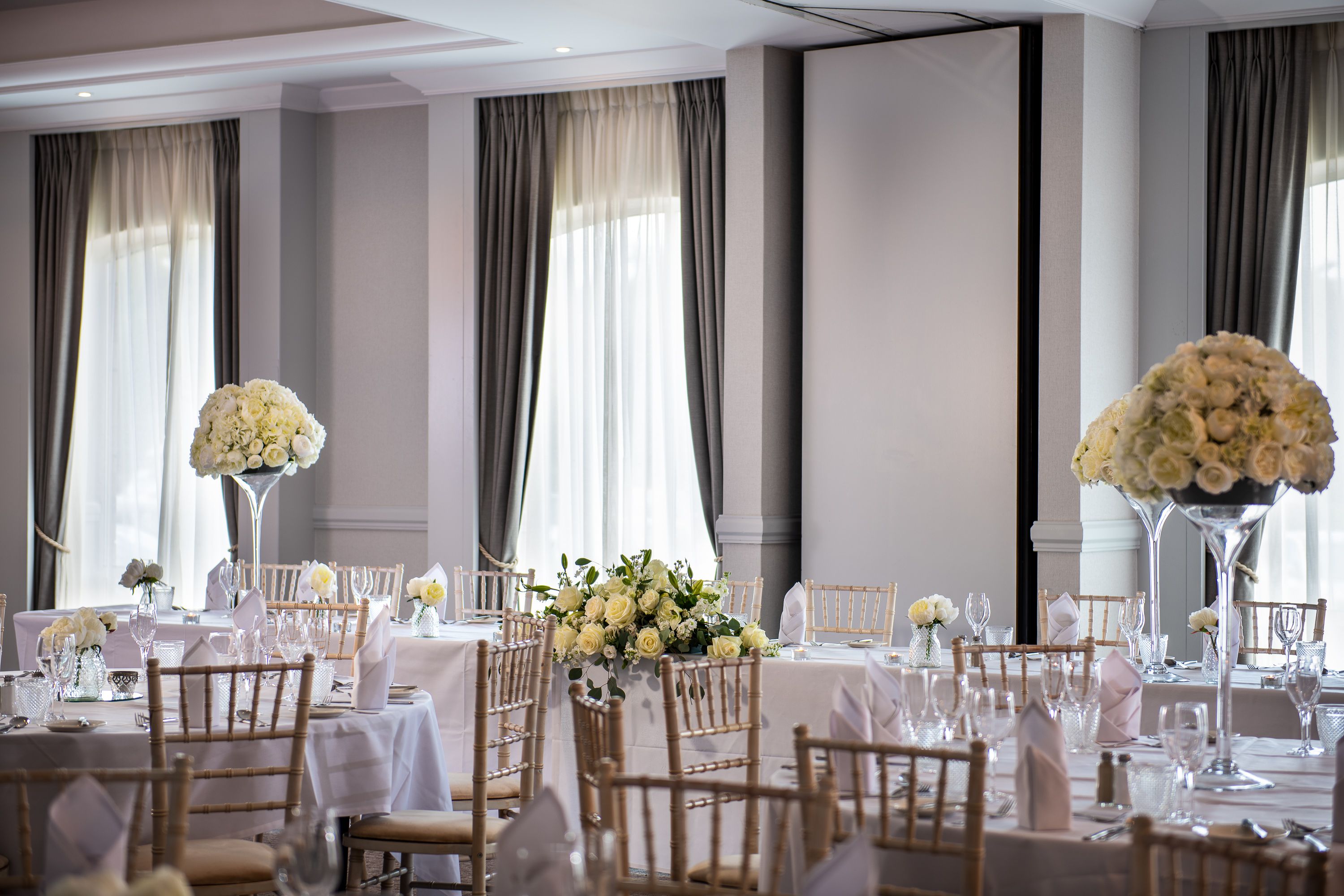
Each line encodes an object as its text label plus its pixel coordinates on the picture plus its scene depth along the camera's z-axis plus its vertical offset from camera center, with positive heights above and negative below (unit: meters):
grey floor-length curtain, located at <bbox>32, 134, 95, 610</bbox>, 8.97 +0.91
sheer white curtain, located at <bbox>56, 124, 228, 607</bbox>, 8.70 +0.52
